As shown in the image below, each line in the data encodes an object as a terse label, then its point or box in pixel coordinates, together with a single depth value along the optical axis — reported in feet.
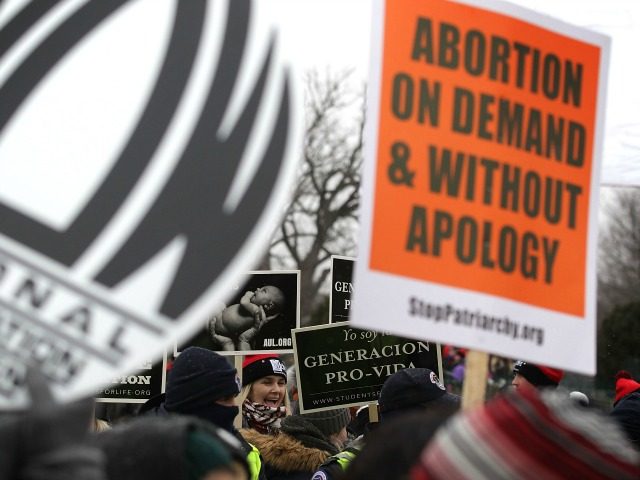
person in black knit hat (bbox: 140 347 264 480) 14.55
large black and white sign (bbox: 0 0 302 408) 6.52
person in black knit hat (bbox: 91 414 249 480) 8.55
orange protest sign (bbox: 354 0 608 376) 9.91
